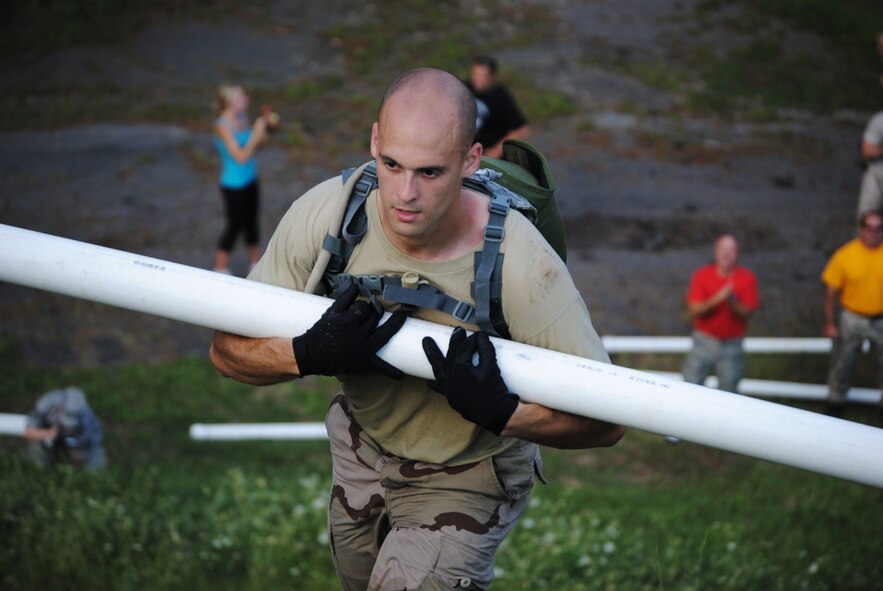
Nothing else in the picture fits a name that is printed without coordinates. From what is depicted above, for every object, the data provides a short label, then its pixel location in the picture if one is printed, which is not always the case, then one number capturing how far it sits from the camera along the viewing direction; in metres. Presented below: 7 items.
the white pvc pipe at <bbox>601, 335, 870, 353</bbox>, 17.84
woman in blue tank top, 20.37
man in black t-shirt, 20.73
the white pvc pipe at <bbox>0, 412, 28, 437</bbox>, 14.62
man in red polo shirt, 16.14
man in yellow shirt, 16.53
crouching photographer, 14.36
